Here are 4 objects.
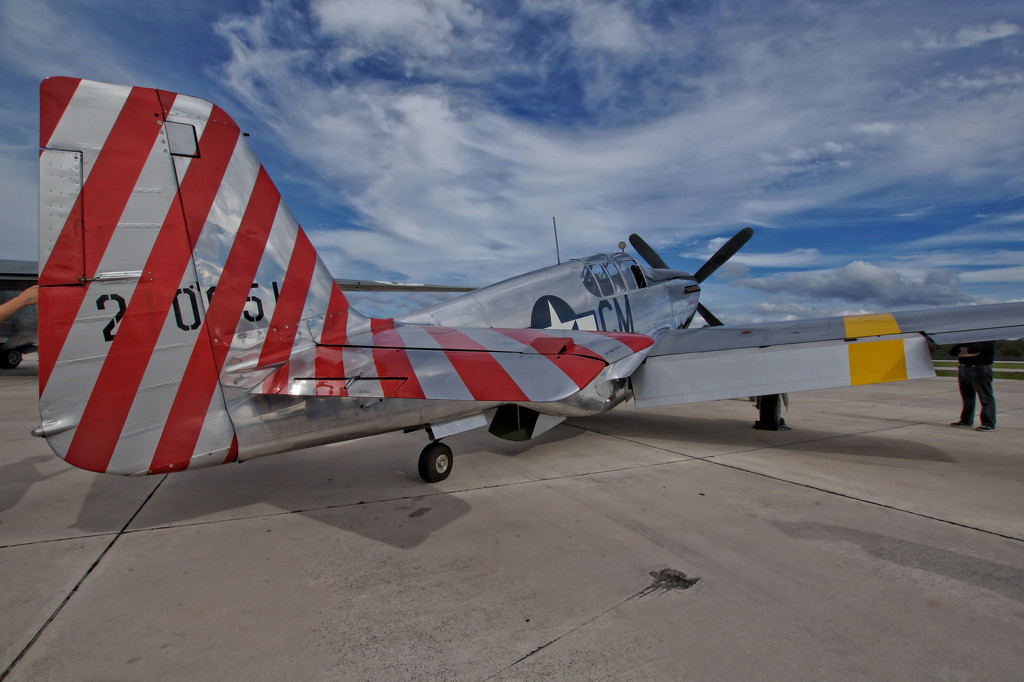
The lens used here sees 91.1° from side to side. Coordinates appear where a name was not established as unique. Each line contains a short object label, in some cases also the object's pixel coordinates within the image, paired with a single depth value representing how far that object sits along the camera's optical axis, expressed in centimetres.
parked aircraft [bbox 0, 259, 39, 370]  1919
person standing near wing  740
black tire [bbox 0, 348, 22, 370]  2105
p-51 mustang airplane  292
